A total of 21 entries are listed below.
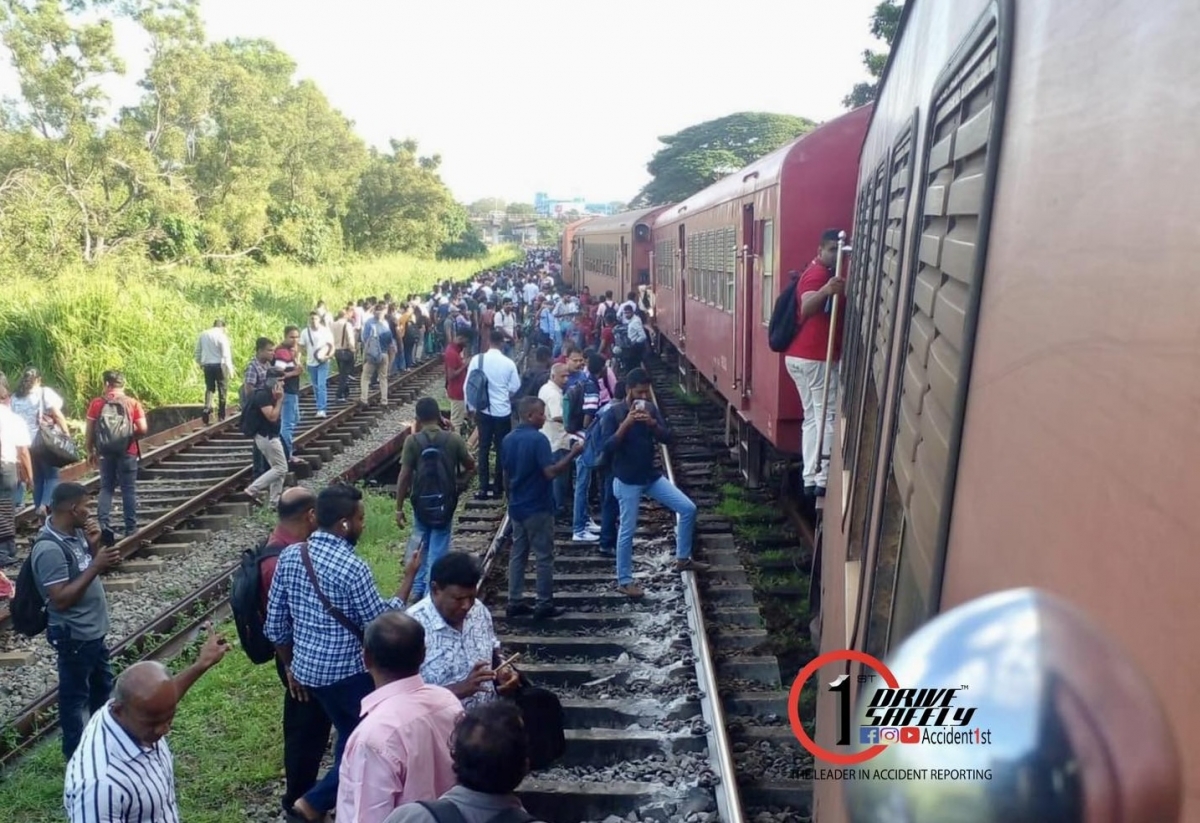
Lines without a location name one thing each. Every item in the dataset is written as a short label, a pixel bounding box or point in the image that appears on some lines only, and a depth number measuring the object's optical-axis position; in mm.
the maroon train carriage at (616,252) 22094
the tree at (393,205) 47562
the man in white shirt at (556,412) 8922
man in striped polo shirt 3178
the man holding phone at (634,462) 7324
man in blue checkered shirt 4340
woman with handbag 9219
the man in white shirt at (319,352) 14742
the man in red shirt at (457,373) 11375
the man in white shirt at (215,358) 14633
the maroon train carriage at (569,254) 38562
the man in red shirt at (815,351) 6270
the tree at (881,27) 29703
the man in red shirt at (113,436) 9133
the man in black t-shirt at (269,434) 10117
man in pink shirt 3176
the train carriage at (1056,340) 896
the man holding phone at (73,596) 5090
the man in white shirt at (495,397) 9773
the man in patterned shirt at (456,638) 4004
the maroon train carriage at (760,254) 7770
